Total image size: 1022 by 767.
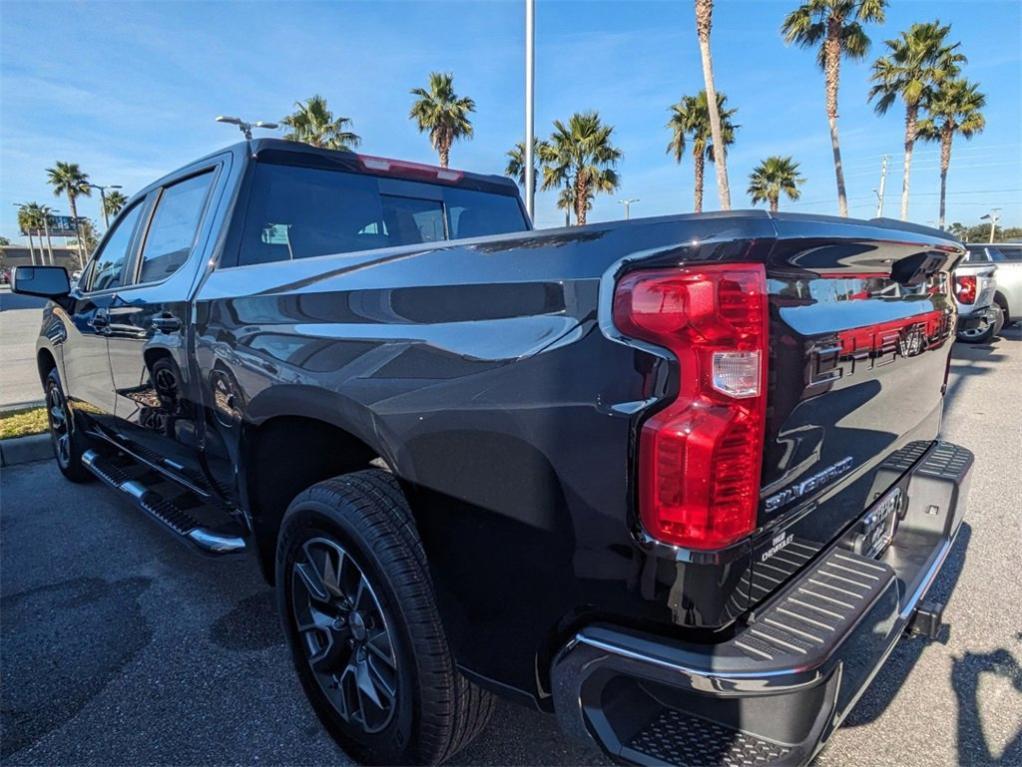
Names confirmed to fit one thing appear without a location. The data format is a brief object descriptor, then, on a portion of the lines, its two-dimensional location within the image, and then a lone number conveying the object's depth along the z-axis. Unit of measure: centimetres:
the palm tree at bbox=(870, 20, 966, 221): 2634
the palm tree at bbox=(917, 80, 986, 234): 2933
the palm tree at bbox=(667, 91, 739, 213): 2708
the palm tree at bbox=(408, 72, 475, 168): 2491
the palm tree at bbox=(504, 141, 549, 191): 2892
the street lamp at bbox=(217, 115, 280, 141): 1792
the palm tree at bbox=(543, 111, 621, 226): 2586
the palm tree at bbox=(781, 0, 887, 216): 2095
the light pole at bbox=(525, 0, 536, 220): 1021
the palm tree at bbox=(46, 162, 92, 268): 5881
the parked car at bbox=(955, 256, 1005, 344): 763
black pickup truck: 125
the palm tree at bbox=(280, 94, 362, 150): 2683
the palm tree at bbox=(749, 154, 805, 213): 3644
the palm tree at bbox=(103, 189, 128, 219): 6825
